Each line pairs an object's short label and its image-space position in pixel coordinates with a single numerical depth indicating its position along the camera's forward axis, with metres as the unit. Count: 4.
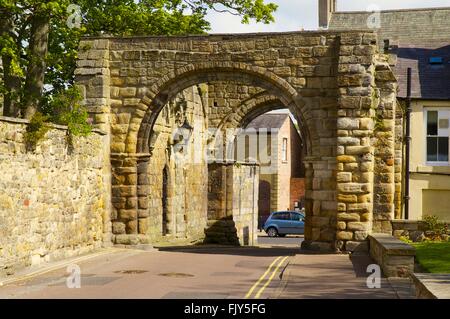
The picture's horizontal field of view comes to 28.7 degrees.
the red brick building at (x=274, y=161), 56.84
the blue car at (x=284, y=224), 47.66
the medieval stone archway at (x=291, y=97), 22.12
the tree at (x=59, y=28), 23.09
